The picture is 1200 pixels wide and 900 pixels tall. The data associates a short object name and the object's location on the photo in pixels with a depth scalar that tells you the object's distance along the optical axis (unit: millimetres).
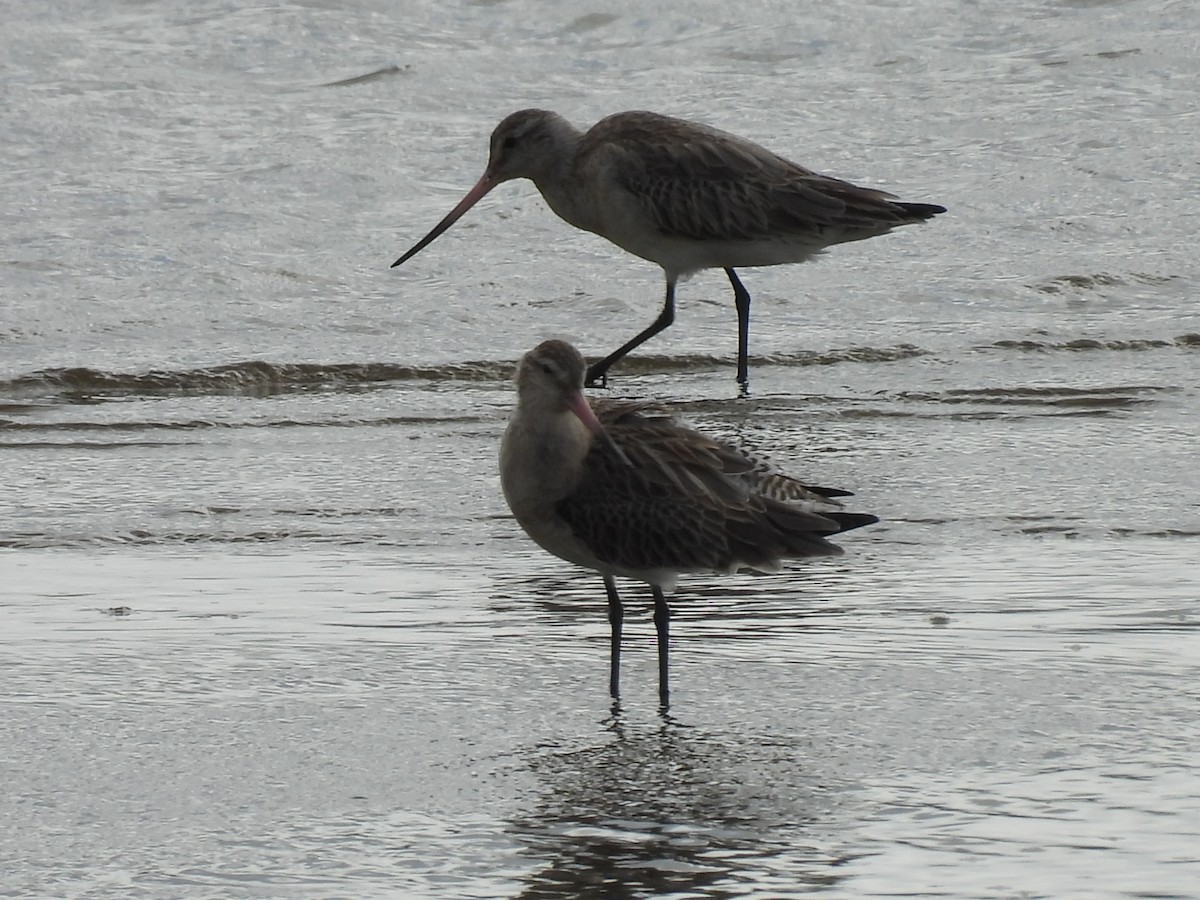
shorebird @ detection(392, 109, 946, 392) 16703
